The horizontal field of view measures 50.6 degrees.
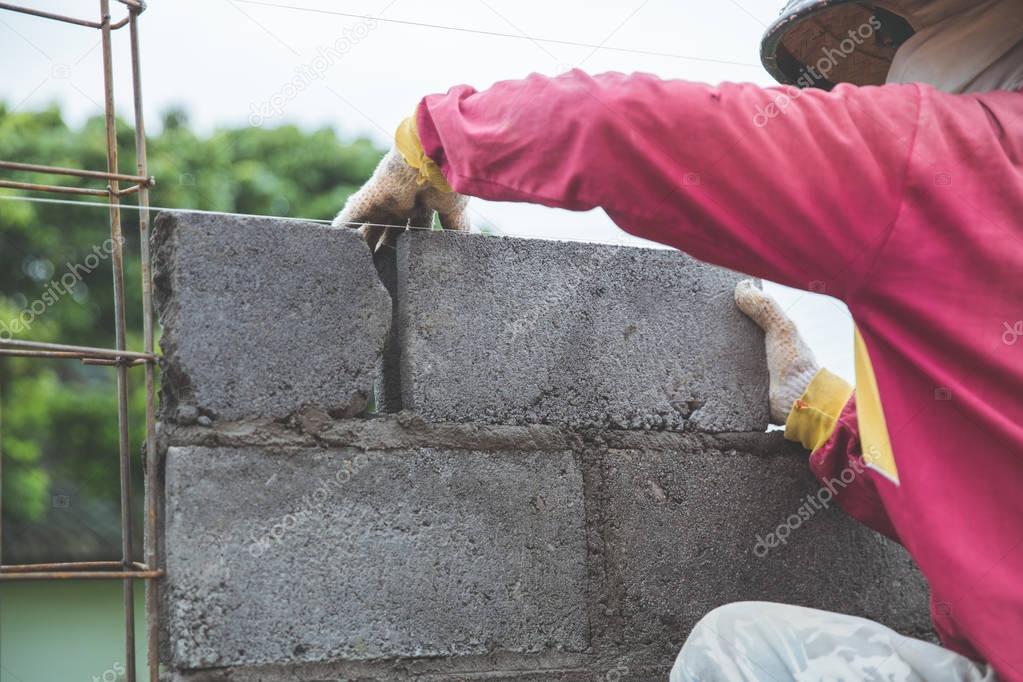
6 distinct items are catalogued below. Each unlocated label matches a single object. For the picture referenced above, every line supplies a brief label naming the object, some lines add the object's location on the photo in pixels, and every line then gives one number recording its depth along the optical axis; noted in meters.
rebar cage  2.07
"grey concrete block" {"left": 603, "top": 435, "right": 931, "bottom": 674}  2.49
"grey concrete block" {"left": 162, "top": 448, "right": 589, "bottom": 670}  2.11
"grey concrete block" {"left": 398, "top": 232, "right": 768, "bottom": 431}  2.40
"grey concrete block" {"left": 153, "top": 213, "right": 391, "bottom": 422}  2.18
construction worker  1.76
